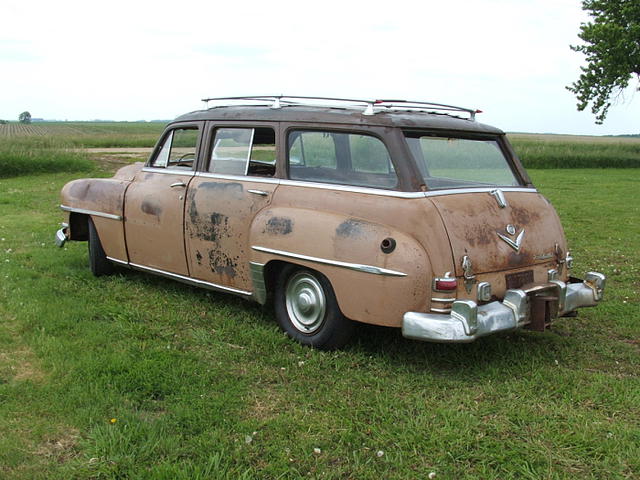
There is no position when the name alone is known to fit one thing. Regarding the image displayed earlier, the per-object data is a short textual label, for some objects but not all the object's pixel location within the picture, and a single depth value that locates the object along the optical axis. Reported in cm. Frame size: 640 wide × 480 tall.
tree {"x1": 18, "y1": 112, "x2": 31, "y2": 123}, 11132
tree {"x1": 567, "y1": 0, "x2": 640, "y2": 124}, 2693
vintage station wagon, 425
